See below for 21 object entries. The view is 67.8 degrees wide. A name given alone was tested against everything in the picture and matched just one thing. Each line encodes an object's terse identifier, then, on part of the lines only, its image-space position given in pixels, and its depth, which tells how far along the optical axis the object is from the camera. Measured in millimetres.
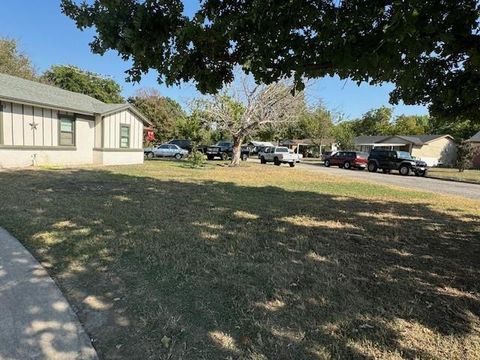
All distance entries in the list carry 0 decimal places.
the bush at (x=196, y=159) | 22328
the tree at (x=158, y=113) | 52128
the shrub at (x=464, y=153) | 30594
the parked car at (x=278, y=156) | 32219
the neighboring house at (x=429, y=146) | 44000
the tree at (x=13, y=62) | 35144
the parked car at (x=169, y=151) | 34969
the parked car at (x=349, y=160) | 31797
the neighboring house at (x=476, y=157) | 38594
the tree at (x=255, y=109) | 24672
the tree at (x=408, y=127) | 64625
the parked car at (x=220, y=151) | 34750
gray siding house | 15703
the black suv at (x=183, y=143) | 39238
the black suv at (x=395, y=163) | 26172
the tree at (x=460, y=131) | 48928
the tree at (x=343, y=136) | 52594
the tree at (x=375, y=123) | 70000
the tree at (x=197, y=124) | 26531
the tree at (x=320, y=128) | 56000
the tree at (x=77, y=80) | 47978
